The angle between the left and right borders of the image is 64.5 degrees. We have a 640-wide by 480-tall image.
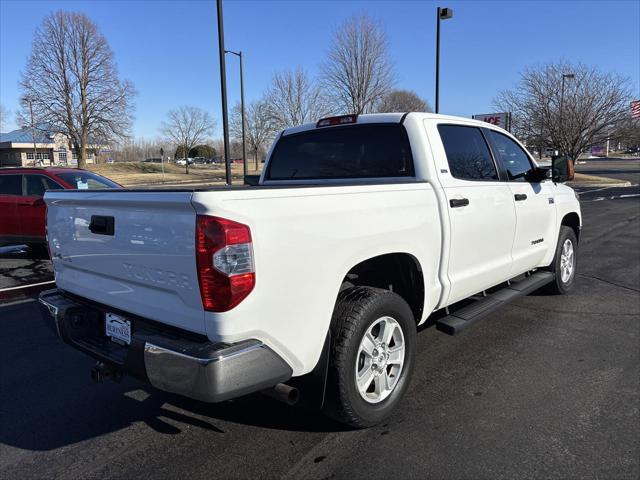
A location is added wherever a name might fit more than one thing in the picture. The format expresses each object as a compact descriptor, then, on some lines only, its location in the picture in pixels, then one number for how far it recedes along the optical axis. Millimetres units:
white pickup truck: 2346
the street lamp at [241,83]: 21647
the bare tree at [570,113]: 29688
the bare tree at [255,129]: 50147
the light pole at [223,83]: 12258
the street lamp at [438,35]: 18056
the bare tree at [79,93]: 42906
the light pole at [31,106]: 42141
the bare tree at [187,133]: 62281
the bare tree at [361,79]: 30422
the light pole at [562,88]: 29375
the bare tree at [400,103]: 33094
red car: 8680
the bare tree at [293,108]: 36531
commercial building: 75038
